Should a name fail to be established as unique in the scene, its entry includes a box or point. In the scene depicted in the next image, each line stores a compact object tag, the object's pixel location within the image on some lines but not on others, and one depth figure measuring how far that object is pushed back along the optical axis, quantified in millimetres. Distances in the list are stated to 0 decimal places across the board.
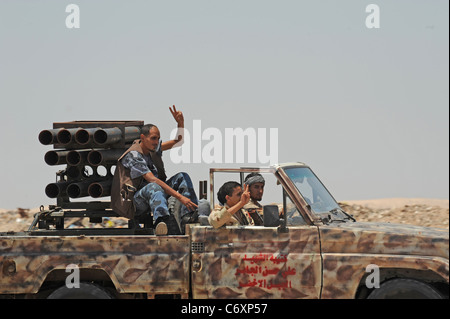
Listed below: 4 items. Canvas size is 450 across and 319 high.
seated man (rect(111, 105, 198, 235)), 17562
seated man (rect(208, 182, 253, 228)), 16359
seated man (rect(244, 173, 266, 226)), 17422
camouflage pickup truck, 15906
